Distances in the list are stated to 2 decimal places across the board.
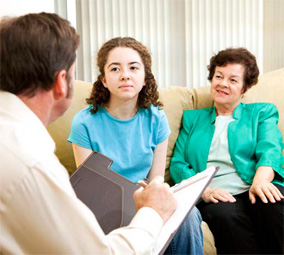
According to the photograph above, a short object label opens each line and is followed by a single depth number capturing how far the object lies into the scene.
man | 0.74
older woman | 1.66
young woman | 1.75
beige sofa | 2.03
